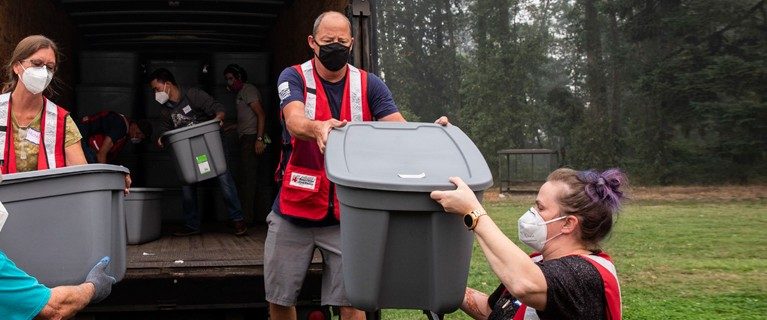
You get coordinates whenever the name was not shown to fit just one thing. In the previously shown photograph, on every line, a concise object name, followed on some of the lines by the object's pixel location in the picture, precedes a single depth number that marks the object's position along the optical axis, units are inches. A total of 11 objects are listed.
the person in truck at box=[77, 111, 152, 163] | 271.1
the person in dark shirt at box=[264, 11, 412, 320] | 147.6
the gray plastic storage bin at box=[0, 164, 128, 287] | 122.7
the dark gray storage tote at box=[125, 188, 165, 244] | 233.3
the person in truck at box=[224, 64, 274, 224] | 291.3
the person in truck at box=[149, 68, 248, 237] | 280.7
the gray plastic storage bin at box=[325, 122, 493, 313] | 112.4
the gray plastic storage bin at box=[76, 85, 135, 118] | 299.1
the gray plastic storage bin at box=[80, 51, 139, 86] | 303.9
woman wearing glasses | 146.3
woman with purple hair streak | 99.1
